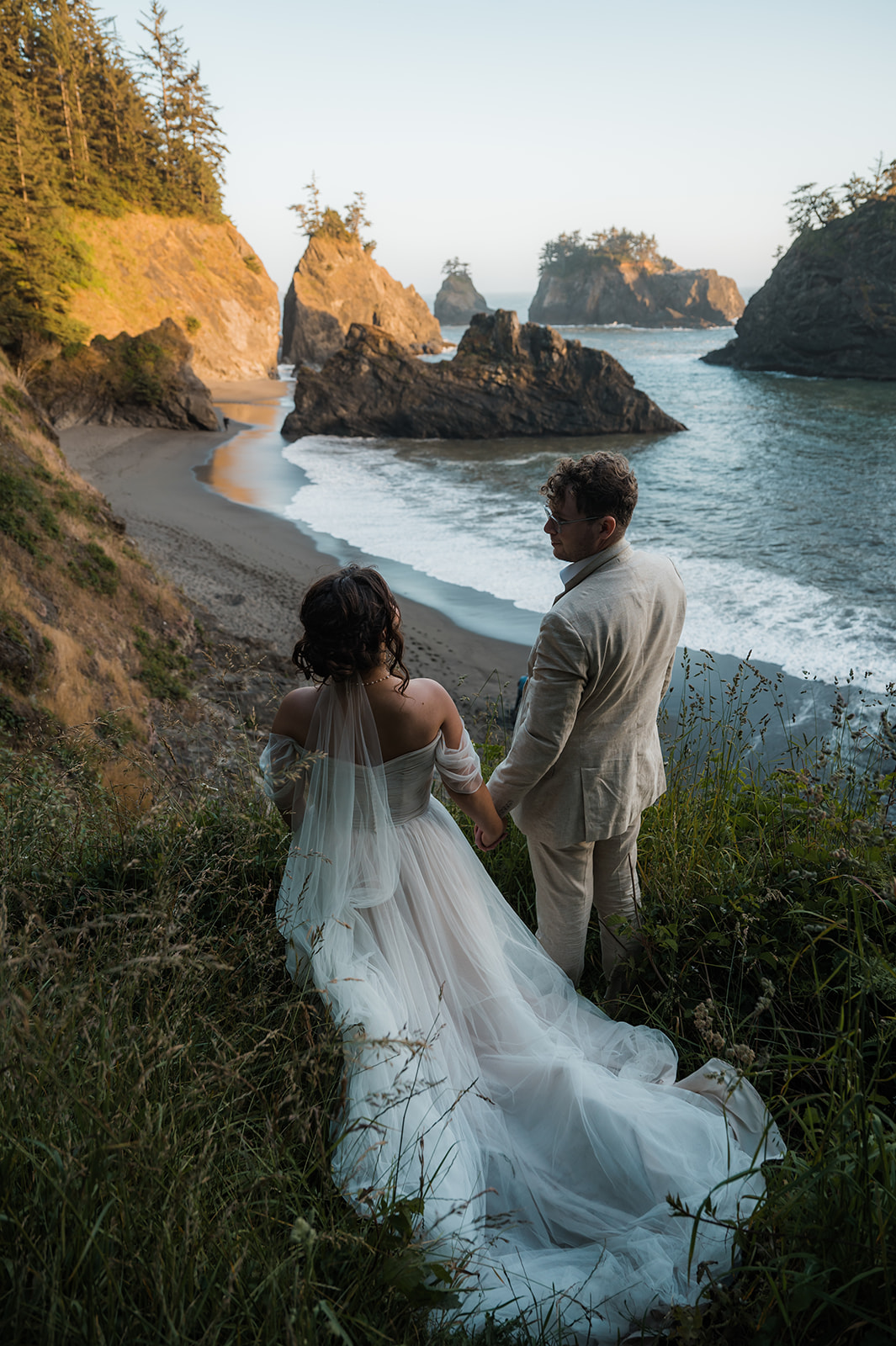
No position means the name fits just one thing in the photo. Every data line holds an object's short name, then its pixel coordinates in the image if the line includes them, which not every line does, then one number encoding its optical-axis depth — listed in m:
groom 2.34
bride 1.71
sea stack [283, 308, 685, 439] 27.88
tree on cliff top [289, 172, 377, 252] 57.91
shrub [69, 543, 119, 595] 7.02
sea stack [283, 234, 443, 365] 53.94
